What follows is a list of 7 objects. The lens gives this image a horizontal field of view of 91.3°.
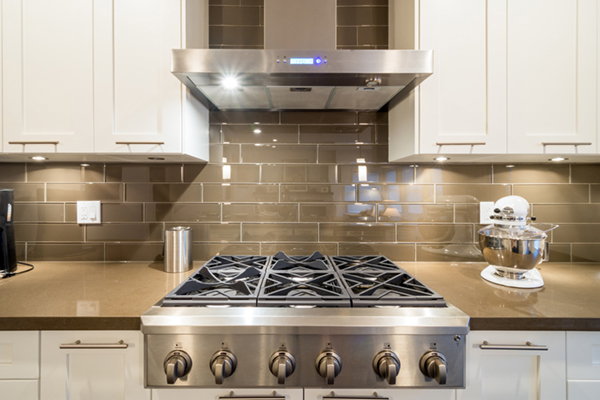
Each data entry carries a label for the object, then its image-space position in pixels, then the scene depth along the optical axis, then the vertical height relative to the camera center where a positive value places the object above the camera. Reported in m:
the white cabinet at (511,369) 0.92 -0.54
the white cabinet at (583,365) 0.93 -0.53
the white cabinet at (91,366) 0.92 -0.54
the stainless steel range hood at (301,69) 1.06 +0.47
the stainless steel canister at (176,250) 1.38 -0.25
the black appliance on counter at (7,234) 1.32 -0.17
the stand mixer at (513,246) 1.18 -0.20
